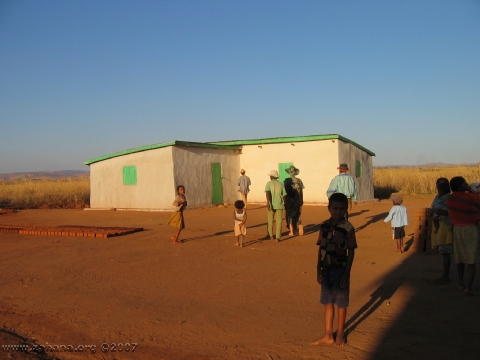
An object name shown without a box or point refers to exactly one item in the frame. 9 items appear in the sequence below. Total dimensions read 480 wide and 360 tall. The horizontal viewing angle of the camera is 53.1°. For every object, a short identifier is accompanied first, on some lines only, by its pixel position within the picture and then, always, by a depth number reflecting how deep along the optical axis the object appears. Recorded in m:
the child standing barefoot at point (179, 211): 11.17
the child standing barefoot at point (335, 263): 4.64
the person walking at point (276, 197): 11.37
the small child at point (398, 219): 9.41
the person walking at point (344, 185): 11.29
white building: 21.17
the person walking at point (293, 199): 12.23
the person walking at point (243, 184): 20.00
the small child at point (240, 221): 10.59
